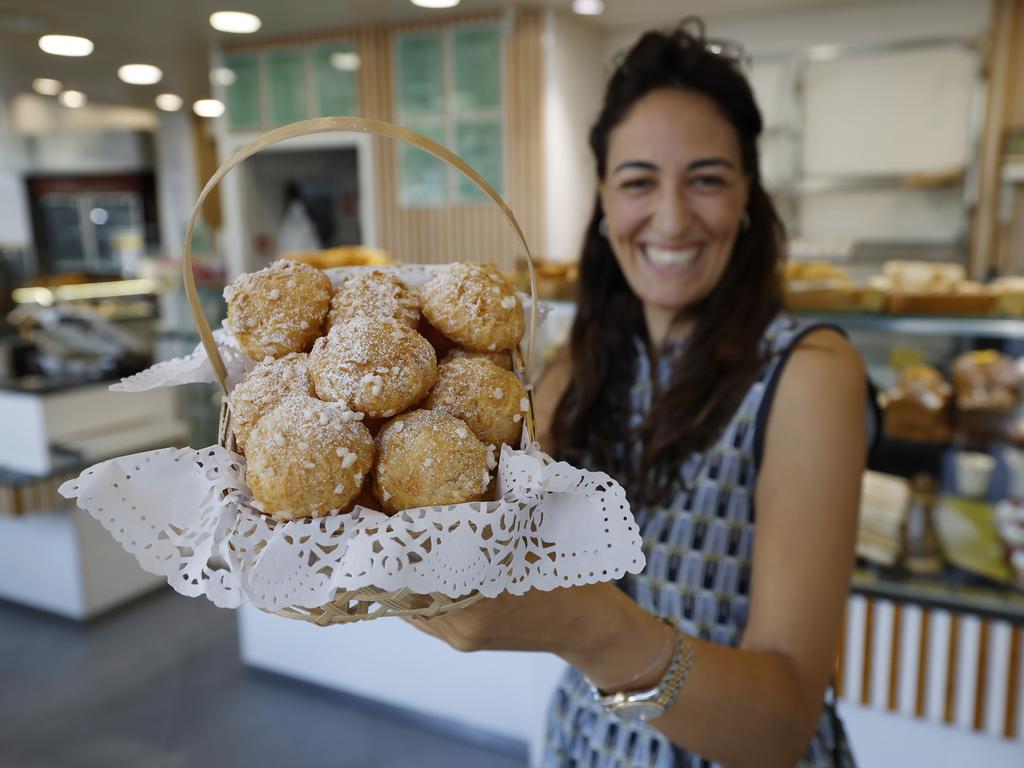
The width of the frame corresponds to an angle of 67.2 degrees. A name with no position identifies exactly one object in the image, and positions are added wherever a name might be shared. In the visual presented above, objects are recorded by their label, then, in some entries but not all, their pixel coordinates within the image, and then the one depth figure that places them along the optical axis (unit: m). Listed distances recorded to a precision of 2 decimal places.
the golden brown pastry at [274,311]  0.83
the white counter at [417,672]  2.75
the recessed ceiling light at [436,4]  4.70
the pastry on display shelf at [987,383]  2.36
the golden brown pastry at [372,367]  0.74
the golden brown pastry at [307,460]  0.68
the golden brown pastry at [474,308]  0.83
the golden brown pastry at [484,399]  0.78
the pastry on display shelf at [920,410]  2.40
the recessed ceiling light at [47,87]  7.29
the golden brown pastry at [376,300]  0.84
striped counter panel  1.99
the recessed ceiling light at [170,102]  8.43
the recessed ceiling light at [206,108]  8.72
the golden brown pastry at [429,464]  0.71
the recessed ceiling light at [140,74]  6.89
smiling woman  1.01
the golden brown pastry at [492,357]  0.87
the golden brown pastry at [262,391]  0.77
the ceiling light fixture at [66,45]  5.54
